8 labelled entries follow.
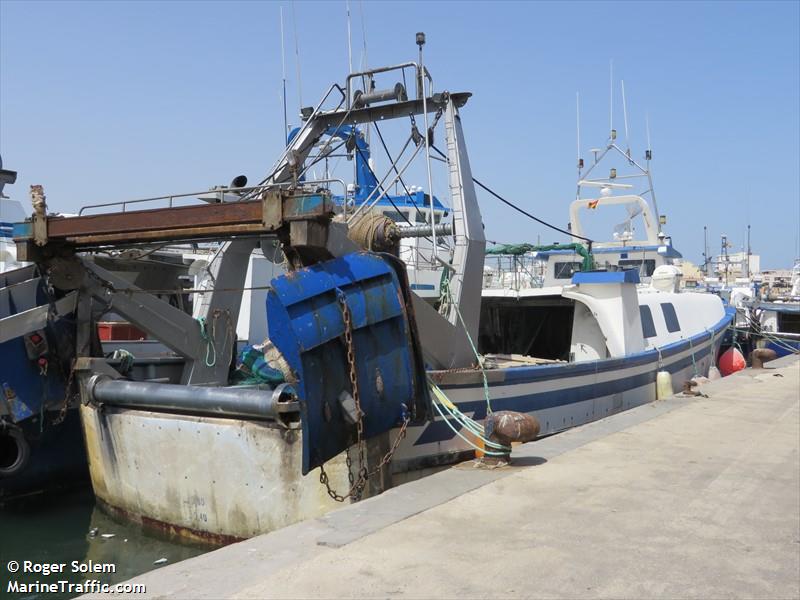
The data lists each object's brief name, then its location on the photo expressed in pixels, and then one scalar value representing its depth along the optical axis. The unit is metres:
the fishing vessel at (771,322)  23.73
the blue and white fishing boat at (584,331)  8.37
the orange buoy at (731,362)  19.24
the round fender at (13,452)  8.51
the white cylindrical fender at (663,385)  12.69
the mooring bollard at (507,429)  6.39
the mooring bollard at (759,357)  16.50
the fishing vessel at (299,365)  6.03
